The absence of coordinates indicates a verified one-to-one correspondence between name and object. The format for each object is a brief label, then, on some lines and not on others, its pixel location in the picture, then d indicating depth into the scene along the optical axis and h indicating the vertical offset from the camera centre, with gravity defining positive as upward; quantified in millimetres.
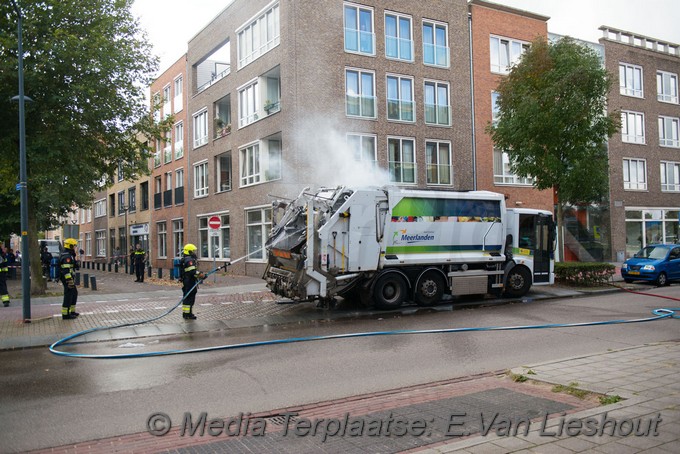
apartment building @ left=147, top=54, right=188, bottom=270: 34844 +4563
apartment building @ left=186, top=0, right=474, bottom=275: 22594 +6558
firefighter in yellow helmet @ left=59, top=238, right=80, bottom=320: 11273 -613
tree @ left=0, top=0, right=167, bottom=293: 15141 +4721
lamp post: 10868 +817
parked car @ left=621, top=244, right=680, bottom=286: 17984 -1115
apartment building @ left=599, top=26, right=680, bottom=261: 32844 +5686
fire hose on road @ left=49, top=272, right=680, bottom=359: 8258 -1679
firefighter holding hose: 11461 -752
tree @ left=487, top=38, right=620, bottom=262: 17062 +3829
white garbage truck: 11641 -163
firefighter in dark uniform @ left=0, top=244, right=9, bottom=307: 14719 -860
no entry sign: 20953 +823
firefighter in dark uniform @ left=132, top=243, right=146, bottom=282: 23125 -772
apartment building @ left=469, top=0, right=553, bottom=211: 27875 +8922
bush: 16984 -1243
